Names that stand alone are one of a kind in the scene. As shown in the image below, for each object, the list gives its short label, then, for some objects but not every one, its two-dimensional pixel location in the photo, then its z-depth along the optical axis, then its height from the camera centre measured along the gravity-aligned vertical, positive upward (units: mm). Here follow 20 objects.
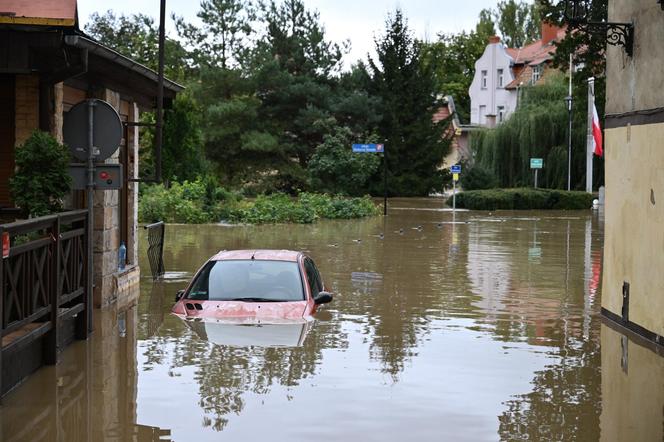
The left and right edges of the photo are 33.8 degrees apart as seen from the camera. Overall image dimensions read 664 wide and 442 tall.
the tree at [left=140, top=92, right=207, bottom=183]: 53969 +1559
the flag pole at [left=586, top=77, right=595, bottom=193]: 56409 +1361
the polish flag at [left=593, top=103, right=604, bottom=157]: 46406 +1837
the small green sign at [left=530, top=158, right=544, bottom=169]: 60312 +887
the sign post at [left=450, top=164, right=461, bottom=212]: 53312 +431
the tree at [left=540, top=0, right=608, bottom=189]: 32594 +3996
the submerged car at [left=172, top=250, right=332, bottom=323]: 13602 -1486
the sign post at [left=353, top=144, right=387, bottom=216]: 47059 +1259
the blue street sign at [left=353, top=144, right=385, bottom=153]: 47059 +1259
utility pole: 16266 +1258
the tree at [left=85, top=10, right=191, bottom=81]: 74875 +9698
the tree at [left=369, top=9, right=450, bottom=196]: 69000 +3955
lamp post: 61281 +2159
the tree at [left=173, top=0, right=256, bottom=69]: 74438 +9979
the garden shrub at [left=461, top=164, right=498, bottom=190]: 65938 -53
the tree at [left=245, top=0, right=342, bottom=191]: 64125 +5049
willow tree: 64062 +2191
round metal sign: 13789 +550
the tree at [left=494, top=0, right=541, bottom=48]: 107250 +15215
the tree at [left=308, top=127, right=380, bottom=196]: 63781 +596
